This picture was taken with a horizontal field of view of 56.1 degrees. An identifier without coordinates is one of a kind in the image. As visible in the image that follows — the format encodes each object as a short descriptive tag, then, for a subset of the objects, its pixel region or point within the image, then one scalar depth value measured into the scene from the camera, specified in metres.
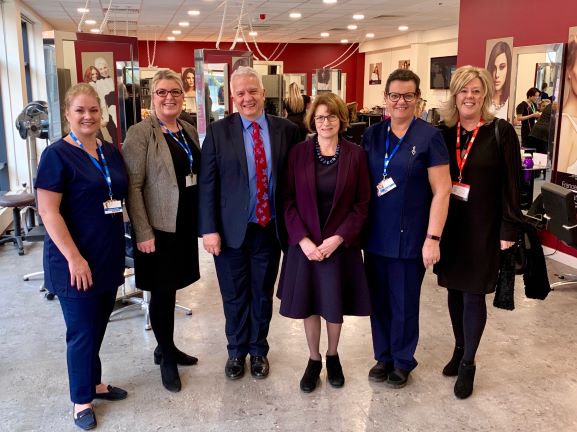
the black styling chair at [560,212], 3.23
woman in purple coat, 2.45
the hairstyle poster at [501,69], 5.60
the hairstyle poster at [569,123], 4.76
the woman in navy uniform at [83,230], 2.14
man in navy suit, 2.55
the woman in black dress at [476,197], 2.43
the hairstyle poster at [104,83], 3.55
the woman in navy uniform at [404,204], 2.41
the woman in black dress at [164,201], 2.43
